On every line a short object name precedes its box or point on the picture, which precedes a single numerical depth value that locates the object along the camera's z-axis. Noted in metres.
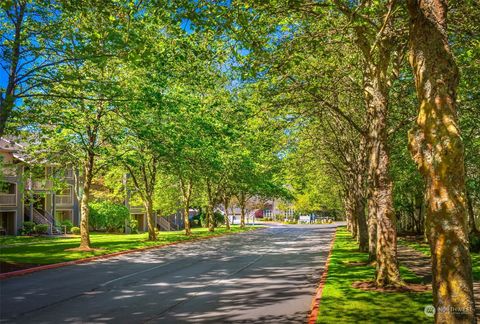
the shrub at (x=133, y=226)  55.91
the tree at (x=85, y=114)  15.30
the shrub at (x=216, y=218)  78.20
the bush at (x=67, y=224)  51.41
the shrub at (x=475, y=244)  24.36
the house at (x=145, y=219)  61.16
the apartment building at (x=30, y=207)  45.72
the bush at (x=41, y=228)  46.80
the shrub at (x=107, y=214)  53.69
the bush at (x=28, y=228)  46.03
